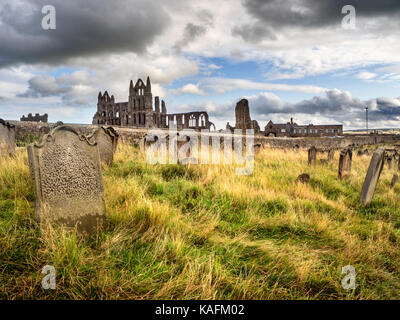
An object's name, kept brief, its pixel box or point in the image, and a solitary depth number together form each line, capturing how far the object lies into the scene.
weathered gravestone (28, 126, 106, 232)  2.65
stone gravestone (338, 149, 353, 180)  6.52
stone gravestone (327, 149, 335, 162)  9.72
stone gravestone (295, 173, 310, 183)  5.71
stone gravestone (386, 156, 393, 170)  8.94
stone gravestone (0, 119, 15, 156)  5.95
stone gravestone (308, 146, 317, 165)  8.74
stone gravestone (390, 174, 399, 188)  6.11
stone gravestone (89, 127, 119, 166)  5.64
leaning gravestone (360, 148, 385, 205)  4.75
